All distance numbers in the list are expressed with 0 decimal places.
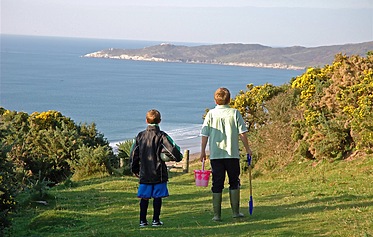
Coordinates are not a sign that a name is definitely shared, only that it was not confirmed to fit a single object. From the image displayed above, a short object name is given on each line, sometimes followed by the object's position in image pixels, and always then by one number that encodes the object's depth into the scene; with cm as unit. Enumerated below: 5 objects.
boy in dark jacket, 962
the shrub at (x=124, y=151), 3011
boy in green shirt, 967
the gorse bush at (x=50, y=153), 2372
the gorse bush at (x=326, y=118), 1869
